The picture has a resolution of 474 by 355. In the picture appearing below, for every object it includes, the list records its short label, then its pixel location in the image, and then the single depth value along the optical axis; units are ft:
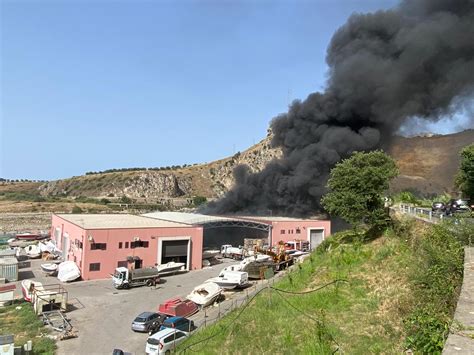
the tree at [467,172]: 117.80
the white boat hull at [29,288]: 86.74
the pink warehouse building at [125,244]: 112.27
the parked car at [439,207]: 99.25
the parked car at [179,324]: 65.53
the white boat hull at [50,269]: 117.60
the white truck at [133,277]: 102.58
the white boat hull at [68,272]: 107.65
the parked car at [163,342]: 56.95
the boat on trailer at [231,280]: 102.17
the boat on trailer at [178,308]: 77.56
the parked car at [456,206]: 90.61
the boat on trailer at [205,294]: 85.81
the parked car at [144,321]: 69.07
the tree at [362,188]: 69.62
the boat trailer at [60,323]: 67.67
